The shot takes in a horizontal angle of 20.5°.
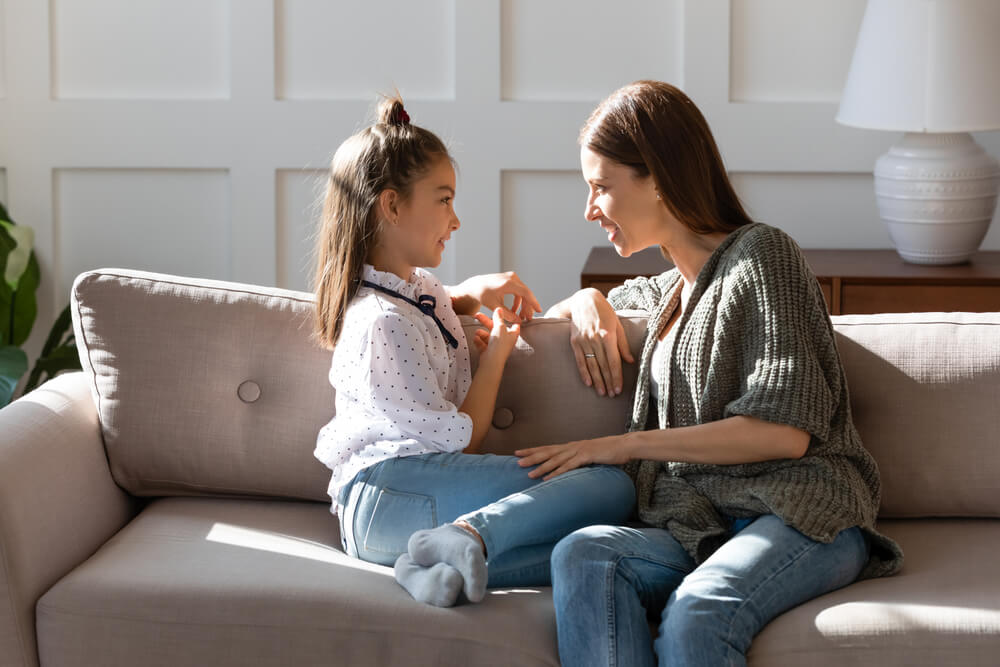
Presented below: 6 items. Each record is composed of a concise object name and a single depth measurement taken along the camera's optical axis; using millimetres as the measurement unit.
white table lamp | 4790
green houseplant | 5176
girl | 3759
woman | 3633
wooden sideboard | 4807
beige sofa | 3668
